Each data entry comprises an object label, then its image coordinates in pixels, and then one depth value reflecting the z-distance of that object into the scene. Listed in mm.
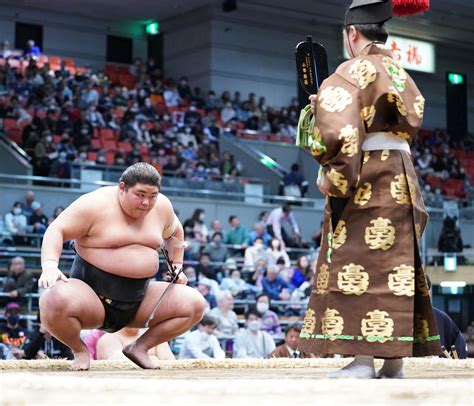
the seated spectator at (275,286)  12789
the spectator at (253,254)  13643
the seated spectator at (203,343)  9432
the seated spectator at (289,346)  8778
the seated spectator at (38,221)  12978
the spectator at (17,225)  12823
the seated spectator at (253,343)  9966
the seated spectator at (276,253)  13820
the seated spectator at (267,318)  11481
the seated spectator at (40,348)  8740
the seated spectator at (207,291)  11324
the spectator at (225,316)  10940
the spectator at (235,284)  12469
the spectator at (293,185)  18210
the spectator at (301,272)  13457
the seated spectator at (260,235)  14839
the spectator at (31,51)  20210
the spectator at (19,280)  10884
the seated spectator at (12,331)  9463
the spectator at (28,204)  13506
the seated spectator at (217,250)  13519
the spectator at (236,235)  14587
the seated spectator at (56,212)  12652
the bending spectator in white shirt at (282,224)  15392
